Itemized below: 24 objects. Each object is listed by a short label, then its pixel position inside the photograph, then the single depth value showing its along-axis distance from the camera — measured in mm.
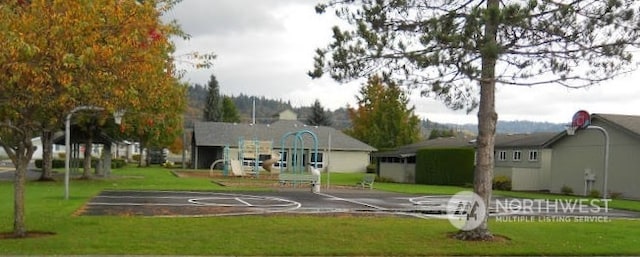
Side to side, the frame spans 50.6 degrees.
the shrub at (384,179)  49559
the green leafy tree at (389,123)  66750
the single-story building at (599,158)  33500
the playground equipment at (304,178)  29297
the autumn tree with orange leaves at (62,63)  10391
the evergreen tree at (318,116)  97125
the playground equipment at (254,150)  45806
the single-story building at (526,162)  40375
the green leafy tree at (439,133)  98488
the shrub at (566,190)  37688
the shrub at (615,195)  34000
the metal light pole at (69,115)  12638
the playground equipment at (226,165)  47344
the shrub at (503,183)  39812
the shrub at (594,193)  34419
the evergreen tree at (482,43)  11703
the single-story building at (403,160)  48994
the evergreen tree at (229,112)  102938
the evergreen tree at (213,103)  103062
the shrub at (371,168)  64738
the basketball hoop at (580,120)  31992
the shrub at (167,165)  71762
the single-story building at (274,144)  64812
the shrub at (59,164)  58188
